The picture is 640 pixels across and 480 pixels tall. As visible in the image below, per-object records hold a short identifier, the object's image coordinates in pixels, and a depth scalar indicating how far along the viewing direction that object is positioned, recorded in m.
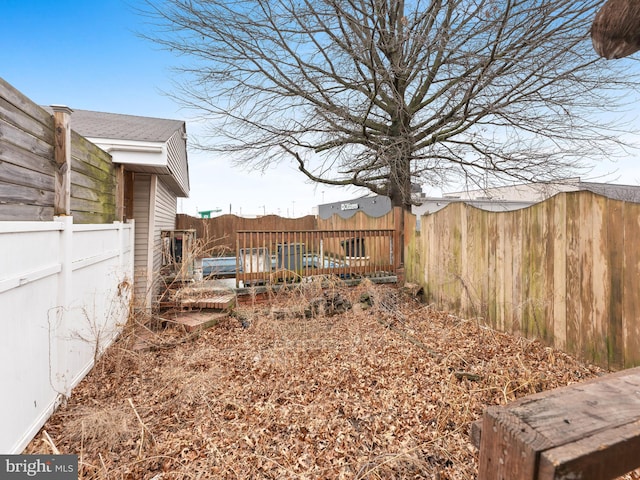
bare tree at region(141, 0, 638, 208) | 5.11
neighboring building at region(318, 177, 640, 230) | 14.33
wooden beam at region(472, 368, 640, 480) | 0.57
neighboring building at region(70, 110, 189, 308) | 4.97
